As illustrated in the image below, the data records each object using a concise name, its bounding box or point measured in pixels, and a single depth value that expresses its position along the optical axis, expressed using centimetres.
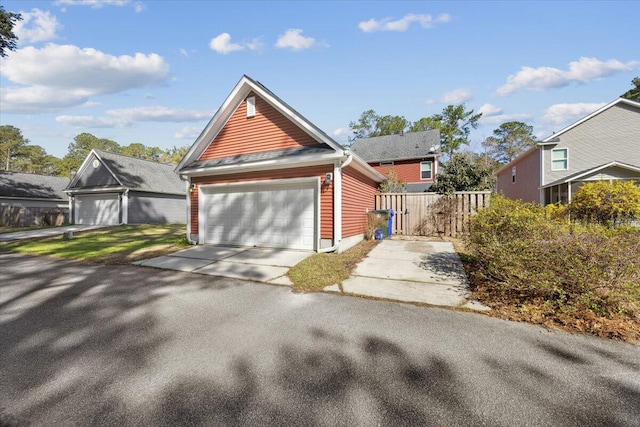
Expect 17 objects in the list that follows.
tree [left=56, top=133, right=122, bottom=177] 4672
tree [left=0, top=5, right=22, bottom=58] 1374
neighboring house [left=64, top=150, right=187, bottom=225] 1855
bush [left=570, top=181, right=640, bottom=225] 726
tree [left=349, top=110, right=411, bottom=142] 4305
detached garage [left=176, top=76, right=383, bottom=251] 813
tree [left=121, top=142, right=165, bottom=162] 5372
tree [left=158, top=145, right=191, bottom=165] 4898
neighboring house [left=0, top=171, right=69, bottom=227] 1958
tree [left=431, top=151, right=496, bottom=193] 1383
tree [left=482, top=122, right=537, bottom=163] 4347
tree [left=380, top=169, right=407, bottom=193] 1364
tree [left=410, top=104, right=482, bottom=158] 3616
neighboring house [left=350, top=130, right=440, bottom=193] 2212
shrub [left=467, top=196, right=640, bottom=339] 335
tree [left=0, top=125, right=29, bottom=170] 4391
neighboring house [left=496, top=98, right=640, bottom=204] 1459
